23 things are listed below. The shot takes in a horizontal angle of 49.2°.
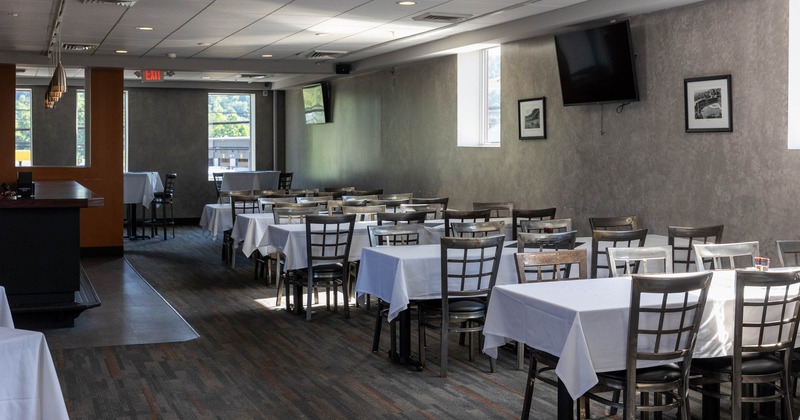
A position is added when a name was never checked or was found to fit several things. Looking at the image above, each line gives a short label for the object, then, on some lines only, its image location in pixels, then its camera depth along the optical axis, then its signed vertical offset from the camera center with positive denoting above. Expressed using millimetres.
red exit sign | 15156 +1921
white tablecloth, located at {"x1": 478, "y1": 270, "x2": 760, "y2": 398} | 3926 -664
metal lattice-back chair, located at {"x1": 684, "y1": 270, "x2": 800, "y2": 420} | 4086 -767
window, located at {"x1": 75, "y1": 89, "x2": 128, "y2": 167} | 17875 +1268
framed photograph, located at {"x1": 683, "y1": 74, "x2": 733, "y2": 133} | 7286 +681
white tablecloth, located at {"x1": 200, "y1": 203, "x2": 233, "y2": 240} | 11703 -462
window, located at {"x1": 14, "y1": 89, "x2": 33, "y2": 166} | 17781 +1259
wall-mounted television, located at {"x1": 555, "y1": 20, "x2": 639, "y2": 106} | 8176 +1162
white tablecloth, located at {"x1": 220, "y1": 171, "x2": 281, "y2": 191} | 17312 +91
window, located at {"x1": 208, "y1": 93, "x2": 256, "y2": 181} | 19078 +1148
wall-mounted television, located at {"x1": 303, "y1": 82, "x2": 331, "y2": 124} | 16266 +1552
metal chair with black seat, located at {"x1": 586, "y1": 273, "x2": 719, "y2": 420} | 3887 -722
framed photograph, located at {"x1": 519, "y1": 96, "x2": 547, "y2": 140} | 9797 +738
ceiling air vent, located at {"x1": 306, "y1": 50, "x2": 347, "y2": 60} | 12811 +1938
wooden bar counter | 7312 -608
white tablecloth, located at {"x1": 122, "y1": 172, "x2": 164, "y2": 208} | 15070 -72
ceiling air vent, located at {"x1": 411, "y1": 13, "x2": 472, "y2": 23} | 9211 +1785
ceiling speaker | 14156 +1887
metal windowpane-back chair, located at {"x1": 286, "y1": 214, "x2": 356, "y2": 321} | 7780 -654
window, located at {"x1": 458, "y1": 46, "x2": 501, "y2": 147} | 11375 +1130
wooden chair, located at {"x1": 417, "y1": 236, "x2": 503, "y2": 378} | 5758 -696
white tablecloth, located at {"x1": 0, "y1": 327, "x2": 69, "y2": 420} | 3277 -740
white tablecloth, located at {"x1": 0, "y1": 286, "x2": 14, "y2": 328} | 4168 -614
